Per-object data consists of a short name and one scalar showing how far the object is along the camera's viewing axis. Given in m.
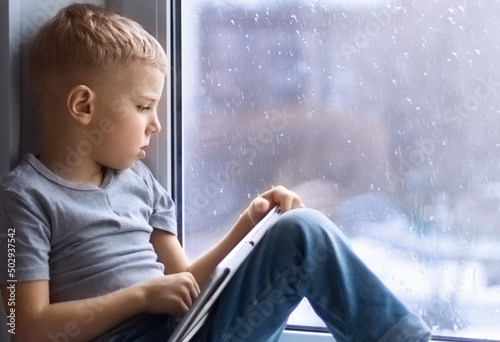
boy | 1.87
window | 2.02
